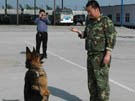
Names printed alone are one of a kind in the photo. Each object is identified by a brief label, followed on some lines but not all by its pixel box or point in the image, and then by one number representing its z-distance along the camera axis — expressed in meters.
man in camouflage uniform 4.77
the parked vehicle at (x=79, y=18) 52.19
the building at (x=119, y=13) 45.25
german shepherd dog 3.87
